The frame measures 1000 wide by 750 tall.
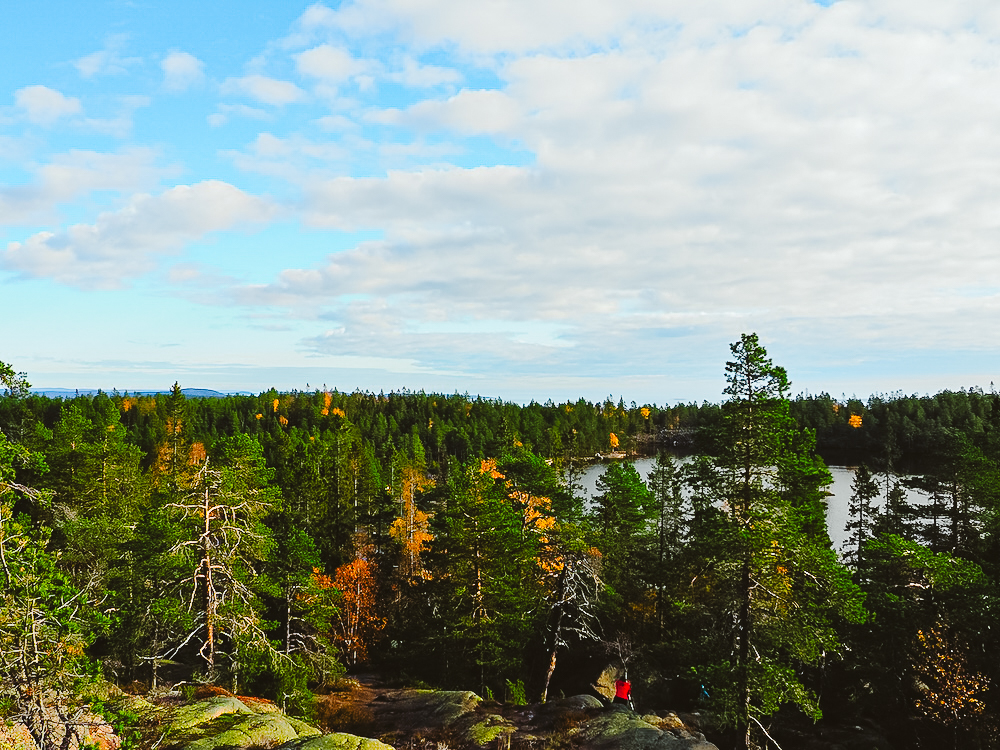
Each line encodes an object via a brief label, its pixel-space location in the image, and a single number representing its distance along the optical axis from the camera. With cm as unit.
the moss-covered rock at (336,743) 1509
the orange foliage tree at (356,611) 3800
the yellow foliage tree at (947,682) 2170
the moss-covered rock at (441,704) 2178
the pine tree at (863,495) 4384
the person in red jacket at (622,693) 2259
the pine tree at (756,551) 1864
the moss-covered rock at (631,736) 1795
